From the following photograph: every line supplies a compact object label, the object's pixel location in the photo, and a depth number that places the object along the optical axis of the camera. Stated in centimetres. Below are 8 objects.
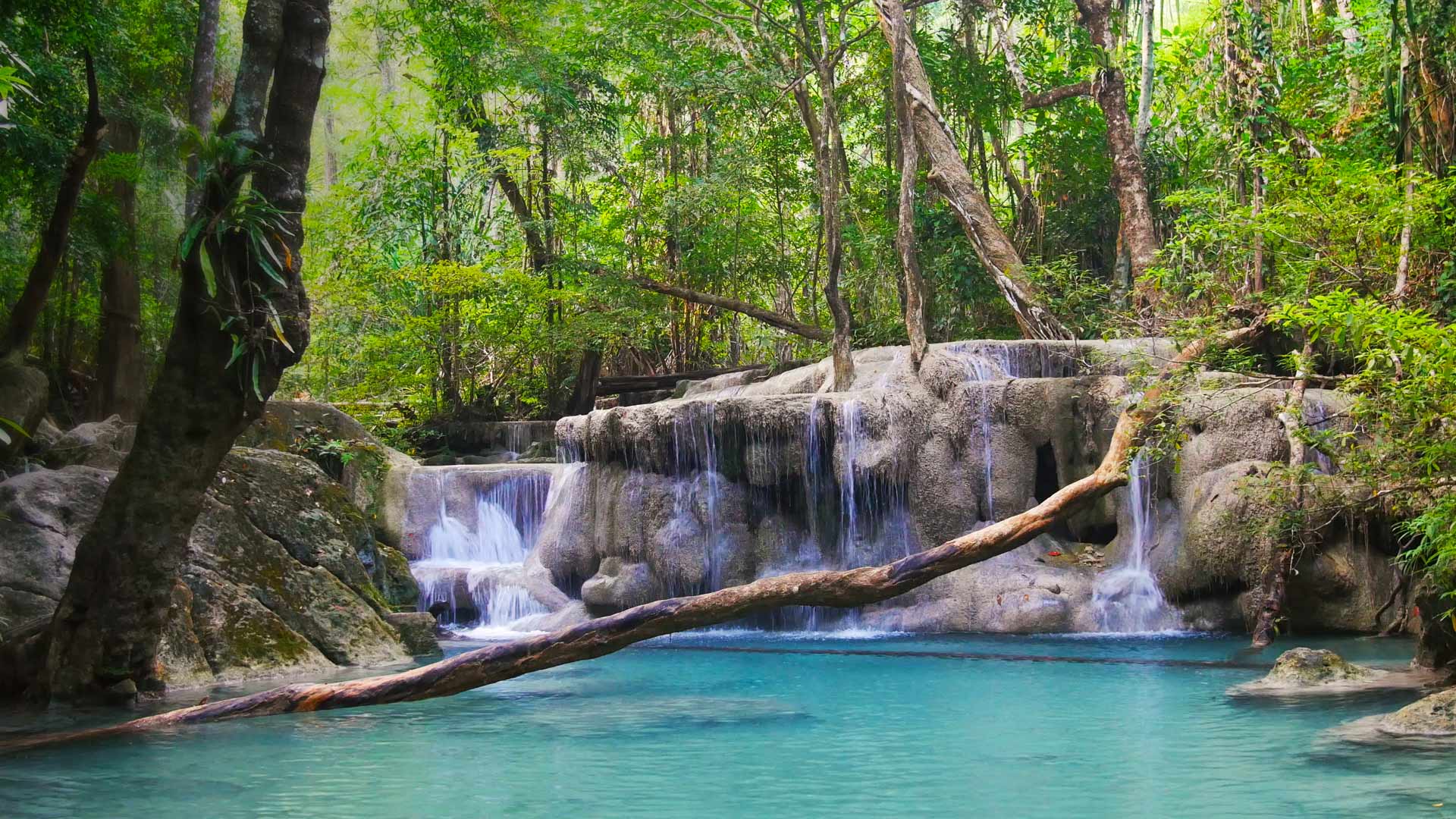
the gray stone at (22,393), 1102
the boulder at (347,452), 1527
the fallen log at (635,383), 2047
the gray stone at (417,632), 973
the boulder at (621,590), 1281
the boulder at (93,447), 1039
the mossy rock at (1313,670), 732
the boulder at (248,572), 819
